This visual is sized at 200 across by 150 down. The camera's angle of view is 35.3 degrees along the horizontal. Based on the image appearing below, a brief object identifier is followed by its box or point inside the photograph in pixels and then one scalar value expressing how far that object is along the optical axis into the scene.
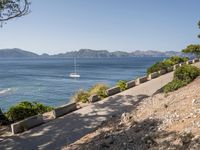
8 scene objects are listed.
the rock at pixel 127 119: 12.43
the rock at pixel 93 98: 19.47
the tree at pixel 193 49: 39.53
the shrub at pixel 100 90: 20.77
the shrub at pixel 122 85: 23.18
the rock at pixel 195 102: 11.83
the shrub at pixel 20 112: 17.03
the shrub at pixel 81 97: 19.85
